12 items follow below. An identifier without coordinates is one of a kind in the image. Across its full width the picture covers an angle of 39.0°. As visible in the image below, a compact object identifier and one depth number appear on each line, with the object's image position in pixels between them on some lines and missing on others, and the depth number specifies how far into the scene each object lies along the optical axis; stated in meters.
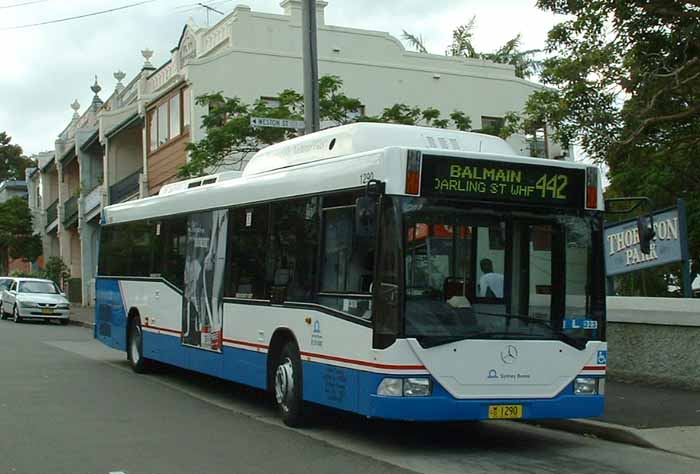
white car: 33.59
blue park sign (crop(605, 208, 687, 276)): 14.22
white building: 31.50
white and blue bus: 9.31
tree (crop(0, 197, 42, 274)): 57.91
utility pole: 17.88
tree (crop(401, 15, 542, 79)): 49.34
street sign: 17.25
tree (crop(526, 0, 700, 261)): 15.25
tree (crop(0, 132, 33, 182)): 87.38
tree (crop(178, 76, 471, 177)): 23.59
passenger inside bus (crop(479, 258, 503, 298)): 9.62
